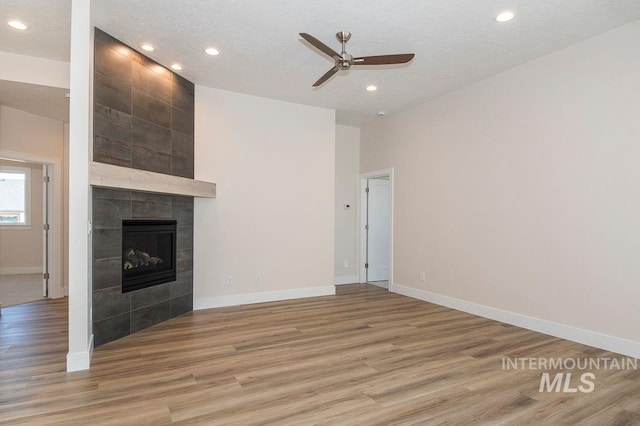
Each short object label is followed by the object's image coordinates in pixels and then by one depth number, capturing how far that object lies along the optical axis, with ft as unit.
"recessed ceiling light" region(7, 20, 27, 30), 10.82
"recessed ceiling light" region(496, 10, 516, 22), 9.89
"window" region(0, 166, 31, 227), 26.40
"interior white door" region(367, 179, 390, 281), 22.77
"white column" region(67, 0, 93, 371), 9.28
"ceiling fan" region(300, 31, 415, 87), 10.19
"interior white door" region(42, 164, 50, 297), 18.25
